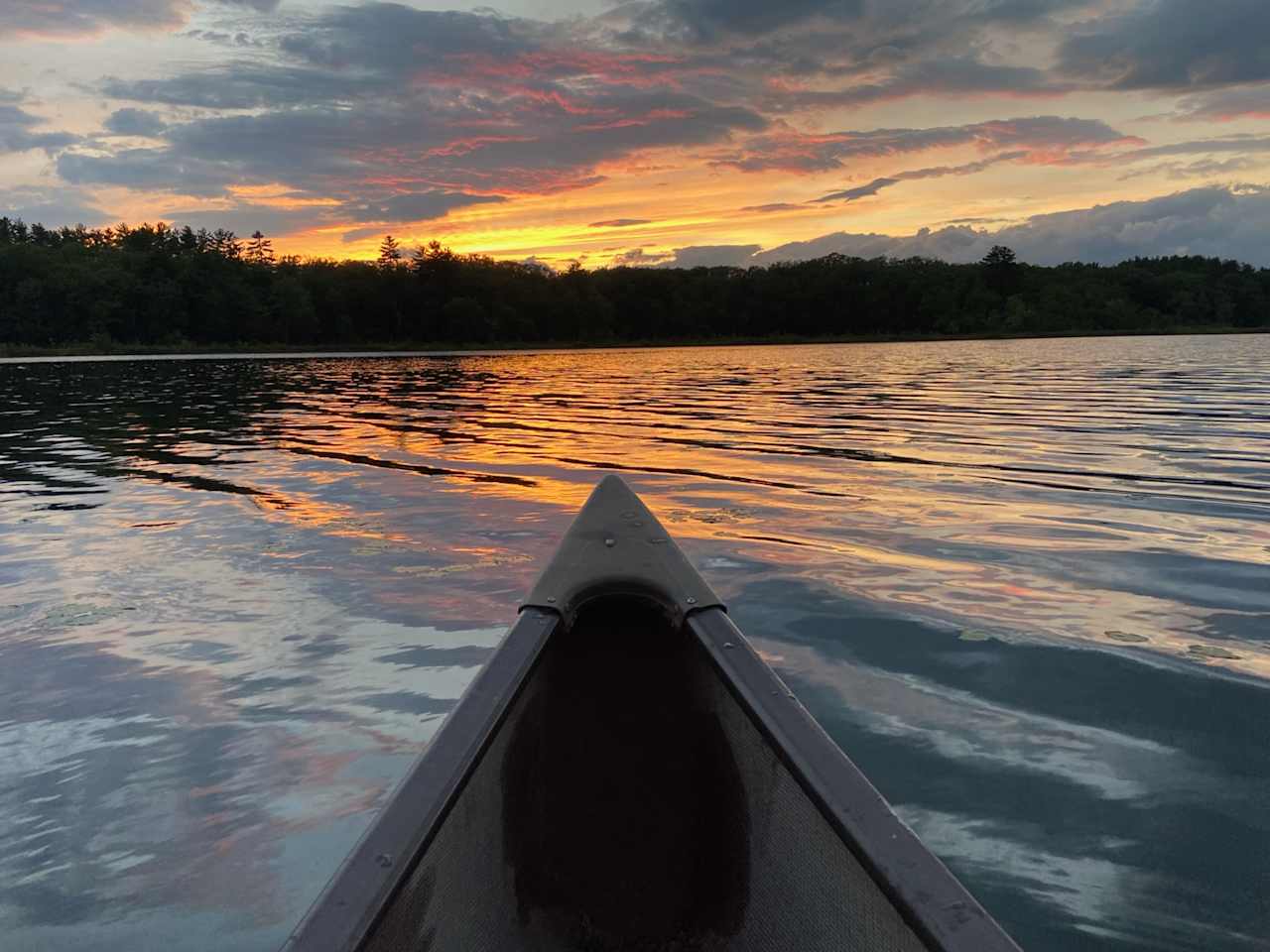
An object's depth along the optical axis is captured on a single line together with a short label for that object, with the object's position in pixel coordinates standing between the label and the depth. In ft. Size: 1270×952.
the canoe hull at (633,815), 5.97
